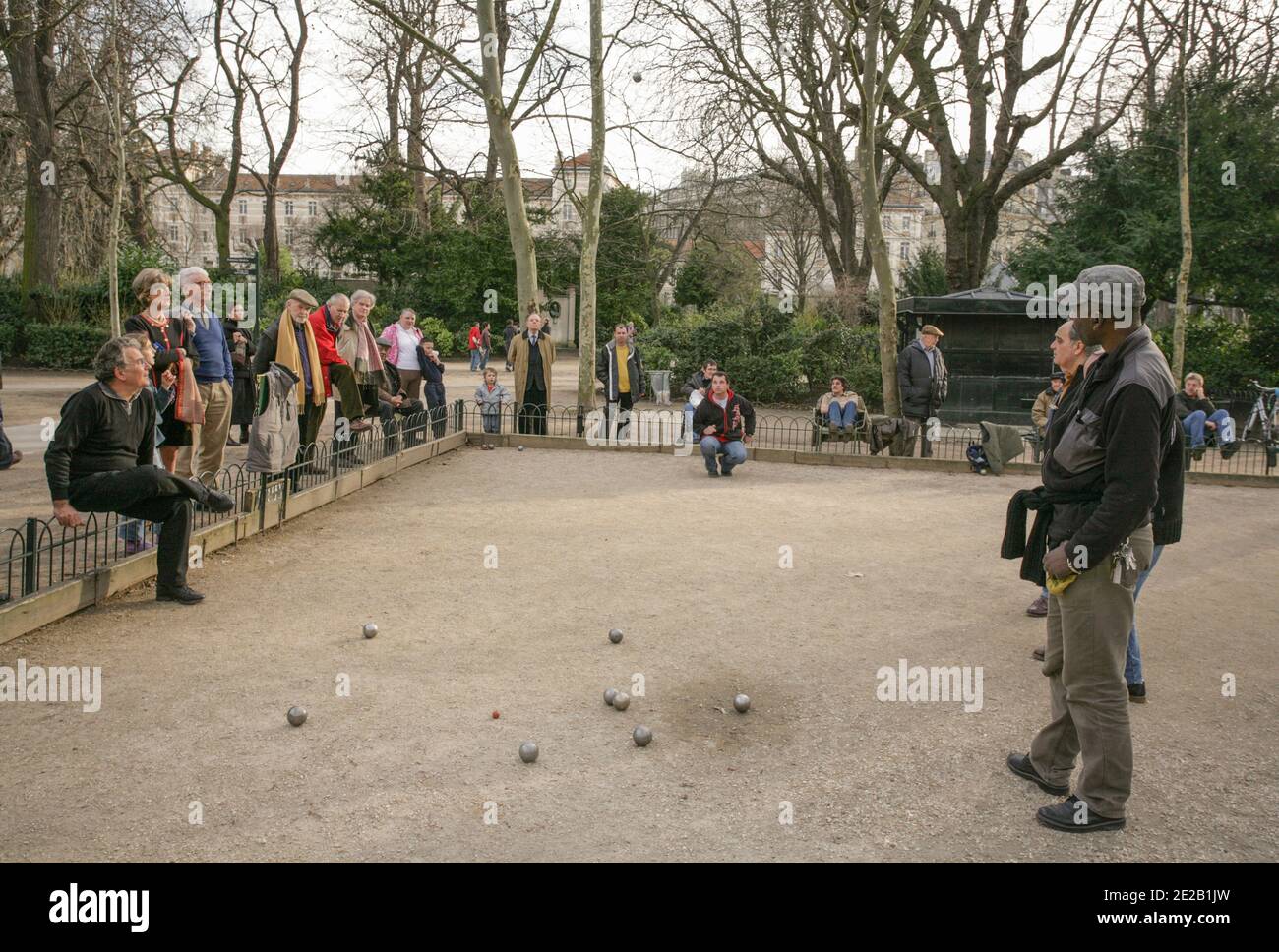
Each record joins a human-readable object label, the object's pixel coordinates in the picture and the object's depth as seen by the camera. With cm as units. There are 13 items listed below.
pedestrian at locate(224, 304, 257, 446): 1387
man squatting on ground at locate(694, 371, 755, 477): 1425
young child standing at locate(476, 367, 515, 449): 1731
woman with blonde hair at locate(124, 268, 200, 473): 887
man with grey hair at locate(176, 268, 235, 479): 988
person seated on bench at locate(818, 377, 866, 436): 1725
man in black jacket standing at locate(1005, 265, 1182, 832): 426
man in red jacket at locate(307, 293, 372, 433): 1166
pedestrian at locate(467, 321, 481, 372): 3443
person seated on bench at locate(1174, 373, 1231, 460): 1711
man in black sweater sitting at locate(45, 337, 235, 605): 712
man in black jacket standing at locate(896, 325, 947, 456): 1581
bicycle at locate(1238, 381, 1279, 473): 1858
